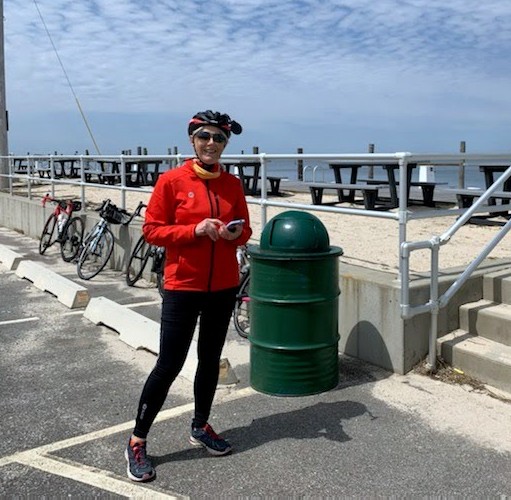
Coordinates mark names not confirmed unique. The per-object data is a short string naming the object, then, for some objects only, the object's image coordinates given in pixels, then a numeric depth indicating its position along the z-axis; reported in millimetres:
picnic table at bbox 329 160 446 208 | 12233
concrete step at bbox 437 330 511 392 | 4395
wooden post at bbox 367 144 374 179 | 26250
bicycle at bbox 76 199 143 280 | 9203
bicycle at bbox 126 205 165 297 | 7945
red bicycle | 10648
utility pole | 18167
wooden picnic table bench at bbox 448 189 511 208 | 9919
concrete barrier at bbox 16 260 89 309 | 7164
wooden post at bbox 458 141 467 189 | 16594
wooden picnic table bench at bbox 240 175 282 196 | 16219
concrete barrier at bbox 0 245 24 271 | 9570
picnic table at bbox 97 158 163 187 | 18872
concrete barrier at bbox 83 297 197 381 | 4837
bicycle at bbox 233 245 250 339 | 5972
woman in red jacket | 3295
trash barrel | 4316
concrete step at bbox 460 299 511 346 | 4809
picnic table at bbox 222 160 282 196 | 16045
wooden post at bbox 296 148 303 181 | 21709
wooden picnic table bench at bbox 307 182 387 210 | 11344
